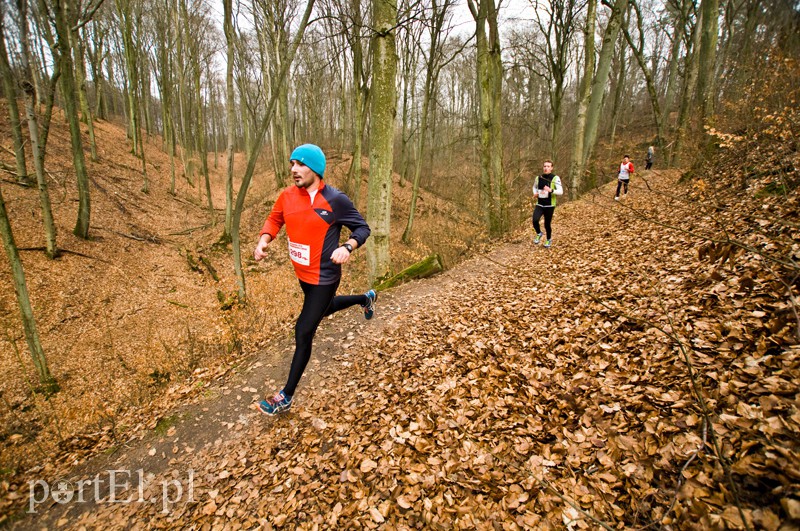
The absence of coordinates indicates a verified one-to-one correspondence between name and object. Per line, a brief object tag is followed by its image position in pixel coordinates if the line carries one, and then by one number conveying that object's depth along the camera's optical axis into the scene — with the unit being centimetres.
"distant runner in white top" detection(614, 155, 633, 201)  1236
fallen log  735
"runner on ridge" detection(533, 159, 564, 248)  713
